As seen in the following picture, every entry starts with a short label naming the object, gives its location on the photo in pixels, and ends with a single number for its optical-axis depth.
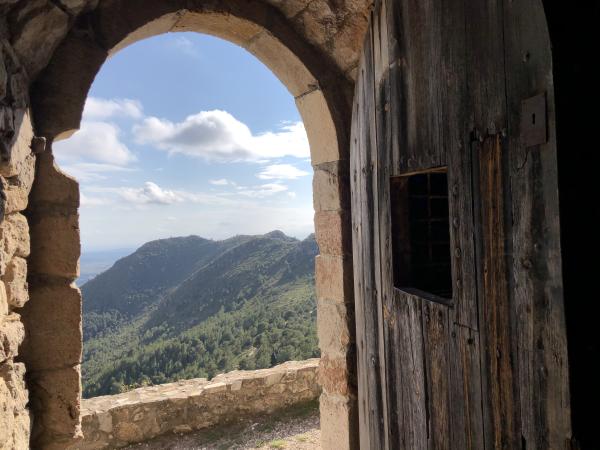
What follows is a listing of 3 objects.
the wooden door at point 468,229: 0.85
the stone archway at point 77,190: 1.81
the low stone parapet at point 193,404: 4.14
